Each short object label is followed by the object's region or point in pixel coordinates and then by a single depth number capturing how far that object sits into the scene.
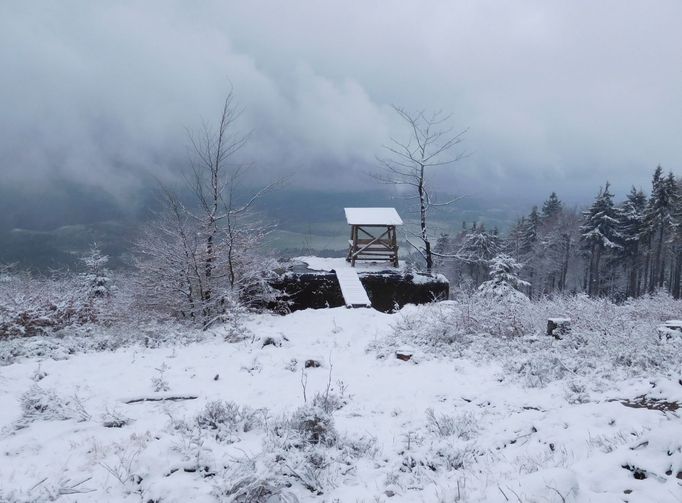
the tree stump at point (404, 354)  8.22
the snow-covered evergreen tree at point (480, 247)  41.56
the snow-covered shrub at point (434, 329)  9.07
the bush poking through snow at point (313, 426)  4.62
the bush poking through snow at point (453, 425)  4.88
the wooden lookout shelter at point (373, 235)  20.41
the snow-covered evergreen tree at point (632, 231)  34.66
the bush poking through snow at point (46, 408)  5.20
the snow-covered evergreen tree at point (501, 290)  10.95
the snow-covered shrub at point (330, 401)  5.62
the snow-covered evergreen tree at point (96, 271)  25.16
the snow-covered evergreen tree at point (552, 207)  48.51
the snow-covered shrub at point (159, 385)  6.46
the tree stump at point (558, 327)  8.34
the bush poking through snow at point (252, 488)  3.47
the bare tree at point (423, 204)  17.45
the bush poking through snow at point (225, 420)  4.88
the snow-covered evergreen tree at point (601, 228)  34.52
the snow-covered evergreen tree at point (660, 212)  30.64
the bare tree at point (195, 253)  12.00
